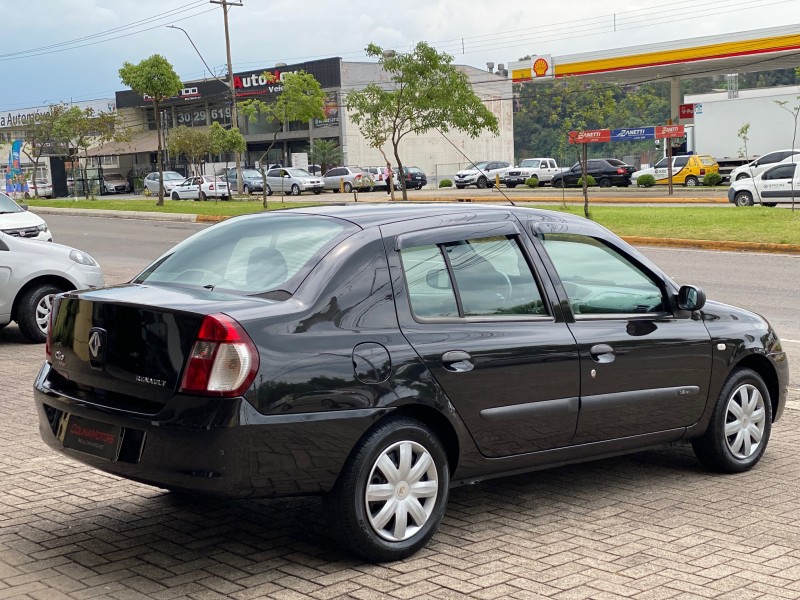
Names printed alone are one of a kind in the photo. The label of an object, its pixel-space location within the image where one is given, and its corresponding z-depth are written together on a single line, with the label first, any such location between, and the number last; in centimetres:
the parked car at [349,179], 5666
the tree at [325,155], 7138
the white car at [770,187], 3231
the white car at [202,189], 5297
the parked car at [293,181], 5588
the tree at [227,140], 4559
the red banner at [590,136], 3023
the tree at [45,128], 6059
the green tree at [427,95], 3575
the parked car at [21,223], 1911
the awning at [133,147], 8519
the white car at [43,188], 6538
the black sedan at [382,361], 439
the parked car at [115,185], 7444
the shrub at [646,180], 4969
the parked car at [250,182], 5784
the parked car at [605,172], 5197
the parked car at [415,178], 5859
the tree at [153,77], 4278
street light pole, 4972
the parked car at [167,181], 5873
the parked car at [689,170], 4903
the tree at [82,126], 5925
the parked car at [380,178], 5847
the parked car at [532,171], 5659
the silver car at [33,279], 1123
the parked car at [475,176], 5744
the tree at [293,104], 4569
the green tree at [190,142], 6462
